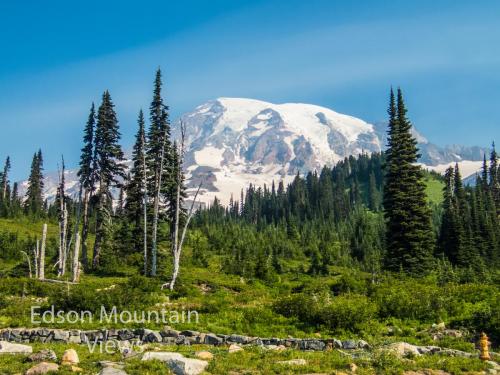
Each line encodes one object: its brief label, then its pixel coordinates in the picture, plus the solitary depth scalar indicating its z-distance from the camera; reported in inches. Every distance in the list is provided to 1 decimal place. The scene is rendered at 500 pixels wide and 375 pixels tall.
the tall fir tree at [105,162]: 1749.5
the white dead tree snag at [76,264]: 1393.9
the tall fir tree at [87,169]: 1779.0
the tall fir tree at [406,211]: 1726.1
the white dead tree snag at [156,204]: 1453.0
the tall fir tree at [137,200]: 1907.0
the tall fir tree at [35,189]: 3698.3
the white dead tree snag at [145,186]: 1529.4
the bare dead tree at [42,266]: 1433.8
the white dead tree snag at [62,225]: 1568.7
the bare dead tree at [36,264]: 1462.8
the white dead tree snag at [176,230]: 1197.1
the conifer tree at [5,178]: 4695.4
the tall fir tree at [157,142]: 1820.0
